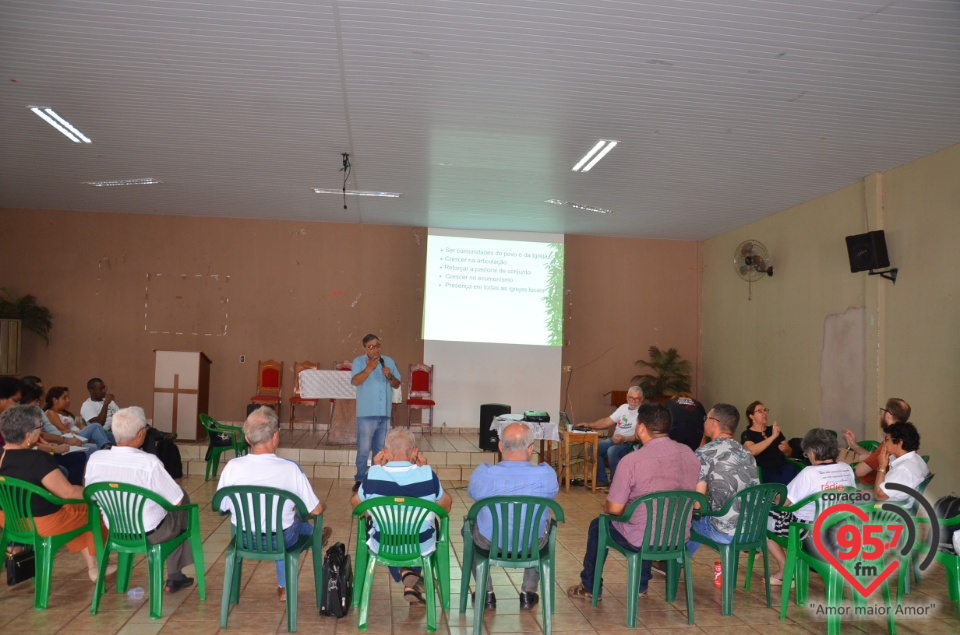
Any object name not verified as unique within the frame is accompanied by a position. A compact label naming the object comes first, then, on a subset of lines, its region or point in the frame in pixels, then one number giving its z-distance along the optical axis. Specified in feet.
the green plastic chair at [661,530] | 12.59
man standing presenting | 22.61
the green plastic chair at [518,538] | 11.89
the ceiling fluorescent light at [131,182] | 28.86
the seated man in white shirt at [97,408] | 23.17
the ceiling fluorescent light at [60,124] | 21.06
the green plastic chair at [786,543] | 13.00
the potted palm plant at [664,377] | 36.45
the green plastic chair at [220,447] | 26.35
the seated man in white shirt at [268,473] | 12.35
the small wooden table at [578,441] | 26.23
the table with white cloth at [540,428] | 26.40
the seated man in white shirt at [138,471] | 12.56
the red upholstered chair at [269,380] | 34.50
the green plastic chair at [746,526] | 13.21
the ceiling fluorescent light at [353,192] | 28.81
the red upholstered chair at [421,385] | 35.63
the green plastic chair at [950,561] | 12.57
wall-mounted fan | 31.78
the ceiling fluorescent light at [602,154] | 22.74
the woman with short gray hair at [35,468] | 12.55
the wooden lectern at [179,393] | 30.22
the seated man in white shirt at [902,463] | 14.15
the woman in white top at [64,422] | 19.98
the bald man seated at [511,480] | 12.44
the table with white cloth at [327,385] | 29.71
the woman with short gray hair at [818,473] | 13.32
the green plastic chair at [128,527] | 12.12
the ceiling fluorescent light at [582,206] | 30.45
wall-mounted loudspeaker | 24.26
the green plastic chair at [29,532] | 12.43
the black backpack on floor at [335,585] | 12.60
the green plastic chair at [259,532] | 11.85
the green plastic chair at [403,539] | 11.71
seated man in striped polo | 12.33
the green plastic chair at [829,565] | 12.34
